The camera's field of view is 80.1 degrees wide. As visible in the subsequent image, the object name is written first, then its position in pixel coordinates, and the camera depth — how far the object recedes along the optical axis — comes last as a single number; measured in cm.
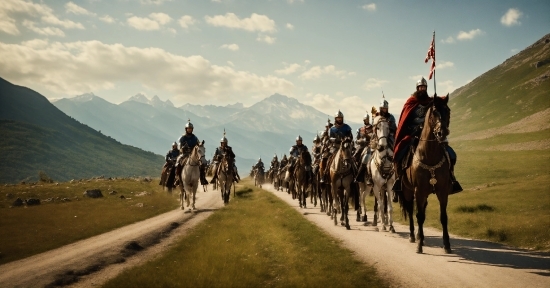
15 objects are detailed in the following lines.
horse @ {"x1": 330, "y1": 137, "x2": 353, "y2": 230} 1620
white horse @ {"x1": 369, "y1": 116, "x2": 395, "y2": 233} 1379
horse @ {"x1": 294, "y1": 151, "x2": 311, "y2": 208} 2502
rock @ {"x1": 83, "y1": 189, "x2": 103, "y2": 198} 2963
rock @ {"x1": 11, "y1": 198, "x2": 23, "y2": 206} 2392
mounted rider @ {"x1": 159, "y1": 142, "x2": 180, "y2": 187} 2778
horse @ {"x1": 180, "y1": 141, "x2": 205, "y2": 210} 2328
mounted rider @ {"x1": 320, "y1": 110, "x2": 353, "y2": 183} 1795
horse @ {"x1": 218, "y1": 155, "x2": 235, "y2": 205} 2752
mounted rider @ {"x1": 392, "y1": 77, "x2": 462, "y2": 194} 1236
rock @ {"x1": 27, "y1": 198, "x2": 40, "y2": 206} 2441
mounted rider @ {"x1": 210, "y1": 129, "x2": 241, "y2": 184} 2792
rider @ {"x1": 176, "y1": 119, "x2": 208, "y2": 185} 2442
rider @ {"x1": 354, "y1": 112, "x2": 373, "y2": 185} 1652
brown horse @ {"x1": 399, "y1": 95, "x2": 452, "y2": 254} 1051
